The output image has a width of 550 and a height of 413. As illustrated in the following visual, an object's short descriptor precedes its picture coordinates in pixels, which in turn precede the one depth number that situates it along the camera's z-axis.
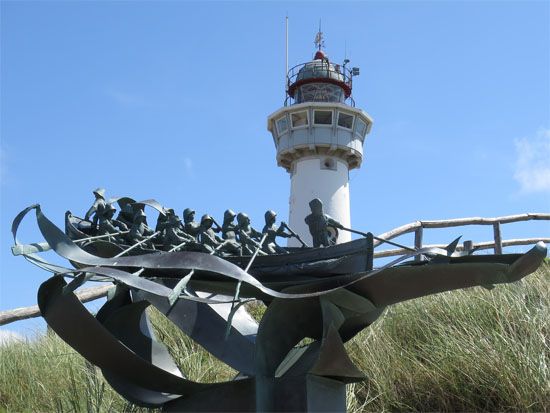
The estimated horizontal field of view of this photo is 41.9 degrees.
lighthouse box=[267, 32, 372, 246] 26.75
